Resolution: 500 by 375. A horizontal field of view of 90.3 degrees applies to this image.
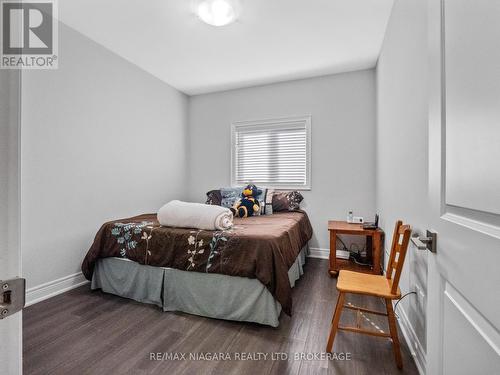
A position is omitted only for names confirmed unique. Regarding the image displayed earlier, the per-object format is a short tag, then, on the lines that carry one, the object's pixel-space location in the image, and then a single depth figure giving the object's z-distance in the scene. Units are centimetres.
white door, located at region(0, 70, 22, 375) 45
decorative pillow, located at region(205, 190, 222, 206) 371
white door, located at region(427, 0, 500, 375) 55
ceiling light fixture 214
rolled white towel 214
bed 186
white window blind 372
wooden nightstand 269
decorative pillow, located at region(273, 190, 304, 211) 349
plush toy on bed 319
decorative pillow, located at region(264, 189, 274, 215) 340
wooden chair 146
